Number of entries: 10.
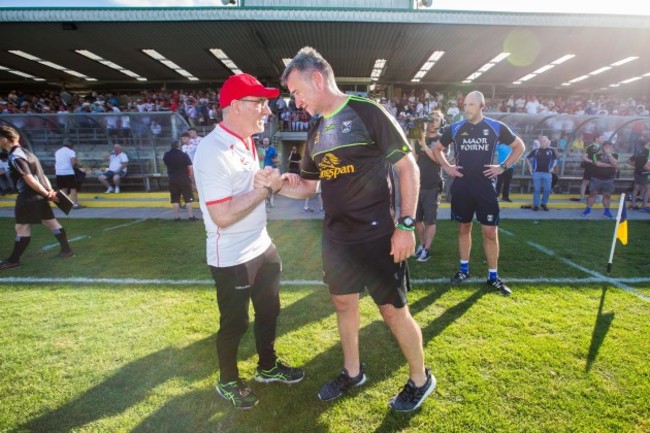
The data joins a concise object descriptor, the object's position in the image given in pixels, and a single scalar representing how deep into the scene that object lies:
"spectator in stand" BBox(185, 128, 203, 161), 12.16
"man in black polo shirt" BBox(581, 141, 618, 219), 10.16
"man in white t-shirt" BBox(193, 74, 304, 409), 2.33
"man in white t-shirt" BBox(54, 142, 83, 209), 11.34
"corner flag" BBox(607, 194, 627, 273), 5.02
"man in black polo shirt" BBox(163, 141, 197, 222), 9.16
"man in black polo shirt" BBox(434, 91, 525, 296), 4.65
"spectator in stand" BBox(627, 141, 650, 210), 10.66
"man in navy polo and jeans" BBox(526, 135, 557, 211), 10.46
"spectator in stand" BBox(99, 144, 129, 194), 13.46
